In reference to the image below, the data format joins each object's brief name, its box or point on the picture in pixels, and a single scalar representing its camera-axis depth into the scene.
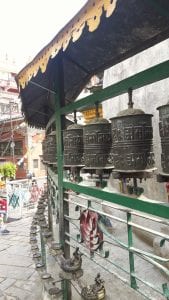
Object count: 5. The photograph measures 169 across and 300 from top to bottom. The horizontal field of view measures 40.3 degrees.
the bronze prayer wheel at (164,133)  1.44
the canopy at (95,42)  1.66
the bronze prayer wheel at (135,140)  1.65
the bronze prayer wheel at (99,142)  1.99
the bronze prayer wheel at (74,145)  2.41
